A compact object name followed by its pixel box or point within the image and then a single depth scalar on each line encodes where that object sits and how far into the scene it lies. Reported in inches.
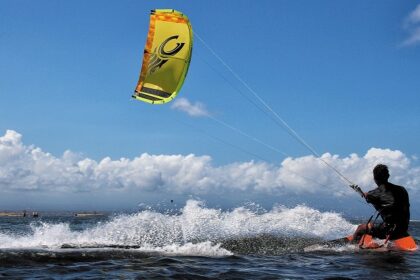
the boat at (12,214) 3832.9
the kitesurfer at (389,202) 583.2
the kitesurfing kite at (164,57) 697.6
